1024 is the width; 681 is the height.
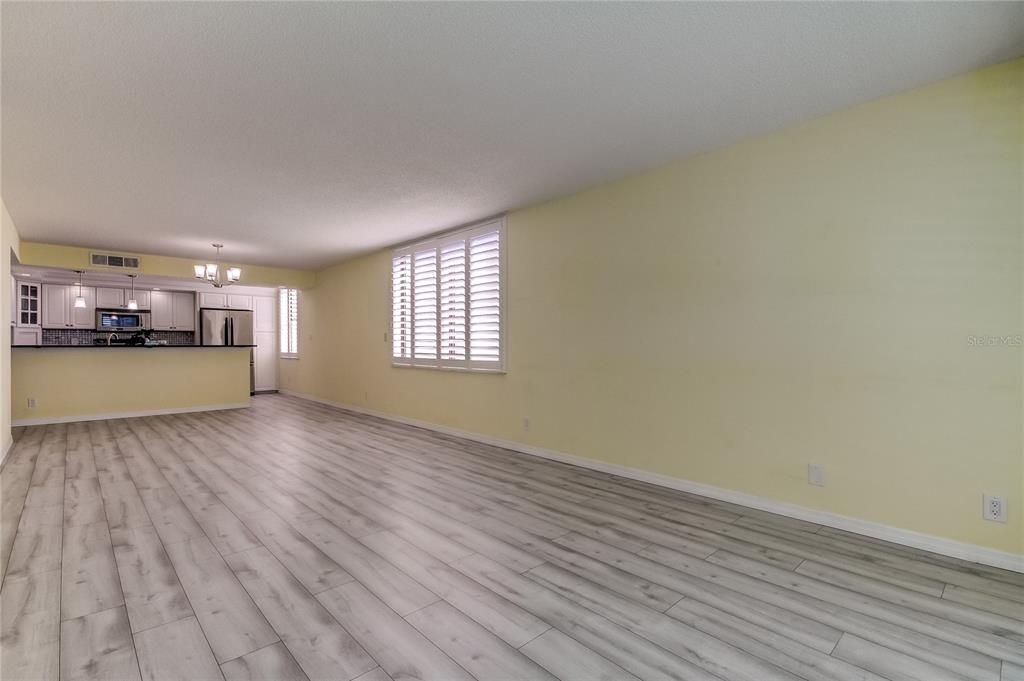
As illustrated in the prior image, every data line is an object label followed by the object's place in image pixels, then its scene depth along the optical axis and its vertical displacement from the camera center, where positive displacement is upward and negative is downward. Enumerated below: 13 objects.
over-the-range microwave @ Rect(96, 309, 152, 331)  8.55 +0.34
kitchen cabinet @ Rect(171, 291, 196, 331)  9.30 +0.56
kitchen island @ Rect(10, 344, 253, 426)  6.31 -0.64
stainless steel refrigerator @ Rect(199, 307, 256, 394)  9.54 +0.24
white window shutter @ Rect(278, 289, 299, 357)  9.84 +0.33
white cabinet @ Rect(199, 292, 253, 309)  9.61 +0.80
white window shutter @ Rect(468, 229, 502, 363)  5.16 +0.44
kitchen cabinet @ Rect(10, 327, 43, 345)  7.59 +0.06
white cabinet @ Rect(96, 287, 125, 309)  8.49 +0.75
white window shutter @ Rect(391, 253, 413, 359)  6.43 +0.44
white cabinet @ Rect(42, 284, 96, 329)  7.98 +0.54
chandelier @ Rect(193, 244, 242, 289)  6.32 +0.92
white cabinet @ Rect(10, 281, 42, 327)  7.63 +0.58
